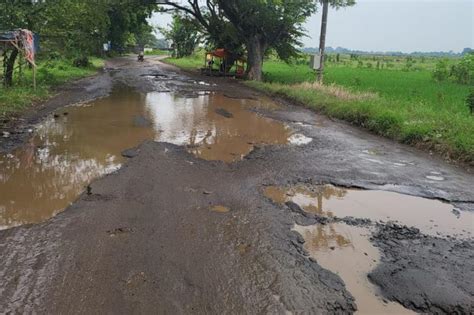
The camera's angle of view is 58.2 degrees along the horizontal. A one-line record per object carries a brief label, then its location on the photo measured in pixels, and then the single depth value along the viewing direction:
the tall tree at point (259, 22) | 22.97
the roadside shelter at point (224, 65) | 28.45
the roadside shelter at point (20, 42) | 13.73
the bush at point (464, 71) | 26.70
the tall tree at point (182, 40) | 59.53
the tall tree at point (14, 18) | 14.98
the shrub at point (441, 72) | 27.66
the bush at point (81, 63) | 29.61
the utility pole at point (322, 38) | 18.73
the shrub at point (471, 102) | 11.90
